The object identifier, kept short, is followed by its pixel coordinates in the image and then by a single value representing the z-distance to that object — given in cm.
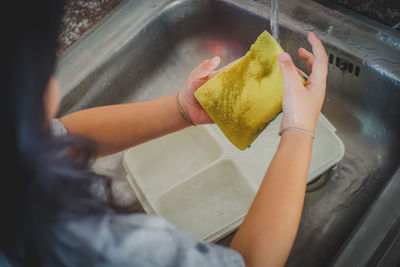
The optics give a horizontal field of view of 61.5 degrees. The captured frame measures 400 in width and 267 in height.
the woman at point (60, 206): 33
